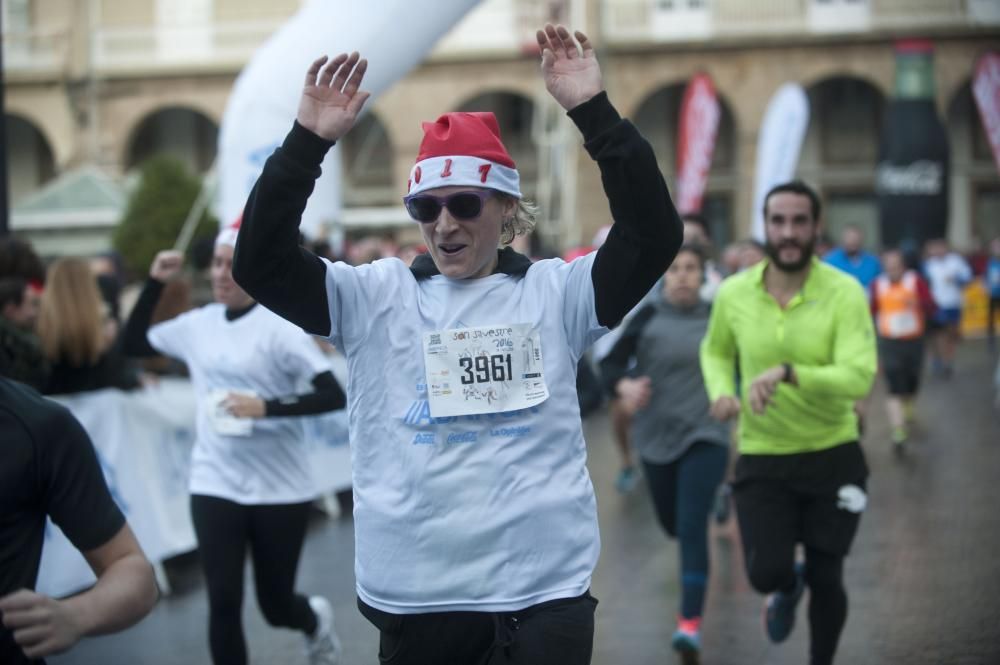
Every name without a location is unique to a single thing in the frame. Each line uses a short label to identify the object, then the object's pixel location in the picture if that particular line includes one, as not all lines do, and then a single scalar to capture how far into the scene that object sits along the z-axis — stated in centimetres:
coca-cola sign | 2622
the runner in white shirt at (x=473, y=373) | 314
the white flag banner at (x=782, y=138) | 1529
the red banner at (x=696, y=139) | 2512
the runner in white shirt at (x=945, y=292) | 2069
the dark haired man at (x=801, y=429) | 545
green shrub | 2584
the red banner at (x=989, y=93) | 2570
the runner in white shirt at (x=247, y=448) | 555
